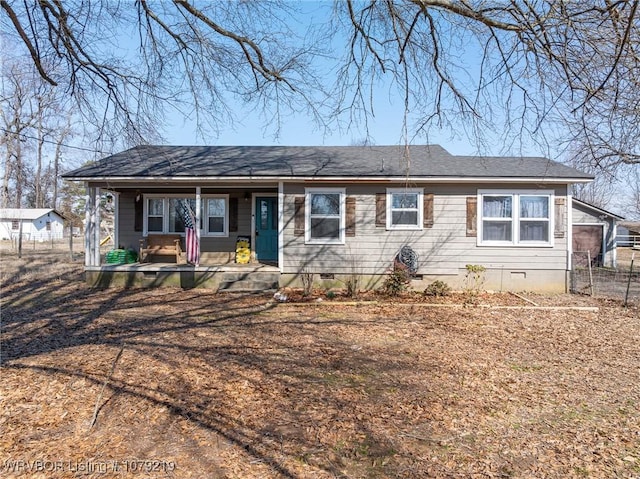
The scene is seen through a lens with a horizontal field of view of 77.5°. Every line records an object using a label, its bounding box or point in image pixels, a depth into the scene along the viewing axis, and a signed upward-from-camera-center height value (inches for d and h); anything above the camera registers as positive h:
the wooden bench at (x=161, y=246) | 482.0 -12.0
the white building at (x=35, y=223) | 1684.3 +57.0
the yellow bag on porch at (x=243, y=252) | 473.1 -17.7
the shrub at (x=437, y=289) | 399.2 -50.9
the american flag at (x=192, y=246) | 433.1 -10.3
